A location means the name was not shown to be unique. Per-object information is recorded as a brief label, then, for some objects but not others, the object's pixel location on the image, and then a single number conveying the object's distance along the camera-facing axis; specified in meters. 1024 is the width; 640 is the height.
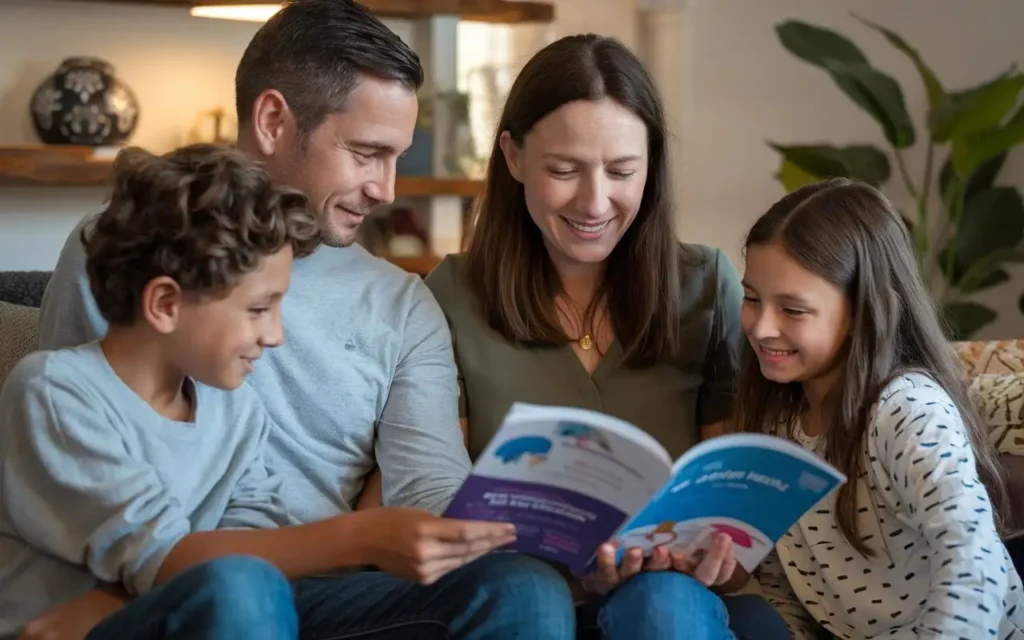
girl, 1.49
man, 1.62
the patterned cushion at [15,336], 1.81
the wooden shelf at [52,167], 3.04
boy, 1.28
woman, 1.72
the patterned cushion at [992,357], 2.05
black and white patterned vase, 3.13
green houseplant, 2.81
